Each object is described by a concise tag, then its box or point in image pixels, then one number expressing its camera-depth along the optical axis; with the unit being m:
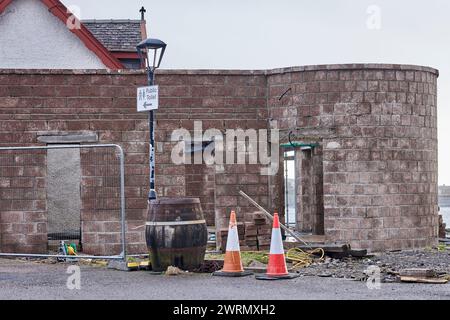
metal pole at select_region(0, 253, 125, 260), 13.65
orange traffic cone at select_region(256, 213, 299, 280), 11.89
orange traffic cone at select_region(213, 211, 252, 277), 12.20
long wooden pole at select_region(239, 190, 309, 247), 15.60
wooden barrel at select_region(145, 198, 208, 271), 12.62
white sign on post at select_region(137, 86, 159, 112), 14.53
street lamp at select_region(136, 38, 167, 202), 14.66
